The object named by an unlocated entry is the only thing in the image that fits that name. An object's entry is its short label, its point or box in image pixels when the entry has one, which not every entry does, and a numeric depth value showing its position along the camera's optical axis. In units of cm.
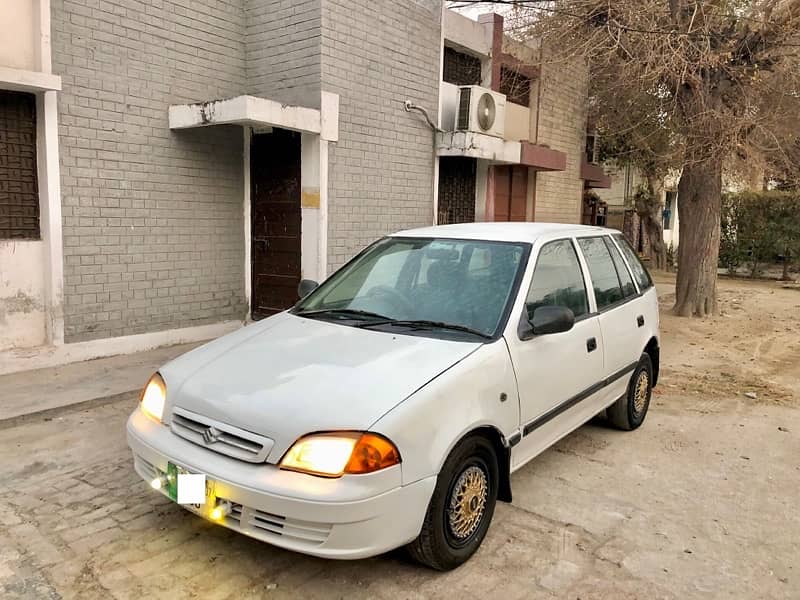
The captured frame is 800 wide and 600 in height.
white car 263
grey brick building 640
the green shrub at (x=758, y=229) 1642
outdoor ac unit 970
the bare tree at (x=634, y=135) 1092
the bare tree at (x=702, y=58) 884
